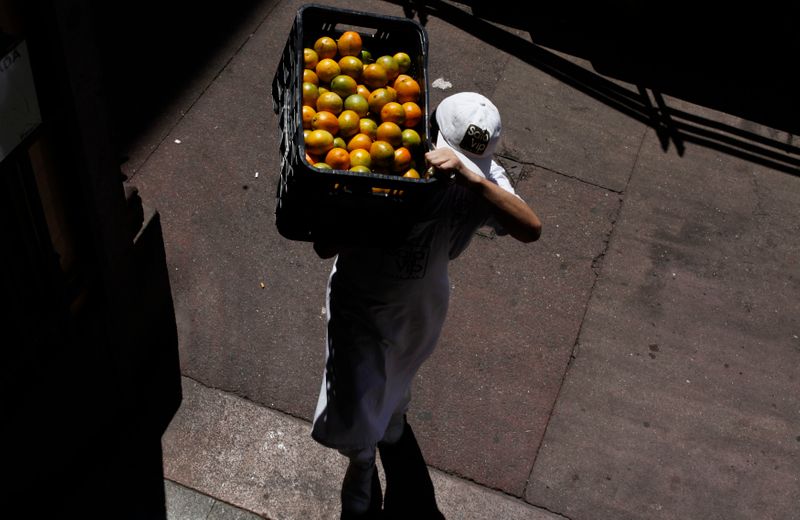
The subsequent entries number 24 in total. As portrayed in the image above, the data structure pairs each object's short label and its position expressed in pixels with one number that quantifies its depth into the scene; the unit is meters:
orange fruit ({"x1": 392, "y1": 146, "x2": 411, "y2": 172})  3.22
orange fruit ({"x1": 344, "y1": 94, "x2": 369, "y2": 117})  3.35
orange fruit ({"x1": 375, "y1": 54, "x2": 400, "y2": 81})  3.46
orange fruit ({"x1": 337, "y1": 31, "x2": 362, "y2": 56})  3.46
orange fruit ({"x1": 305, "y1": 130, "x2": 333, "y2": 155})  3.15
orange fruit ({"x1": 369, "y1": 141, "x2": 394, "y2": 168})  3.18
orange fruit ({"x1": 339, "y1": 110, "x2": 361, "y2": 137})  3.29
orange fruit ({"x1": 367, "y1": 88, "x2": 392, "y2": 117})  3.35
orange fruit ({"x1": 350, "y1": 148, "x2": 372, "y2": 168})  3.19
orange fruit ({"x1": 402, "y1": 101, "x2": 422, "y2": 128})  3.36
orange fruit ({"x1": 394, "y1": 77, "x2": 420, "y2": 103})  3.40
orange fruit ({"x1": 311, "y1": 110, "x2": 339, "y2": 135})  3.23
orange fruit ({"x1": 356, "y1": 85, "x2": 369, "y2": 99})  3.42
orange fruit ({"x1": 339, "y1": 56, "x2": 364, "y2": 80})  3.41
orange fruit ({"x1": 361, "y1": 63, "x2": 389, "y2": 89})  3.42
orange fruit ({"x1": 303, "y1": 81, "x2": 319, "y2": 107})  3.28
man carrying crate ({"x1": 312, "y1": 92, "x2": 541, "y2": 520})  3.27
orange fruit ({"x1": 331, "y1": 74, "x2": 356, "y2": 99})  3.35
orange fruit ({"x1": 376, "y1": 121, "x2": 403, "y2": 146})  3.26
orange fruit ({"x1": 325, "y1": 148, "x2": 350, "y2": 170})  3.14
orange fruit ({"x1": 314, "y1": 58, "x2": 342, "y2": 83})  3.36
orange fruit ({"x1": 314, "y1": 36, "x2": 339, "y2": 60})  3.43
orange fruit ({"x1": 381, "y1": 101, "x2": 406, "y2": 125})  3.31
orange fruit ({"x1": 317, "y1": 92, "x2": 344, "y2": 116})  3.29
